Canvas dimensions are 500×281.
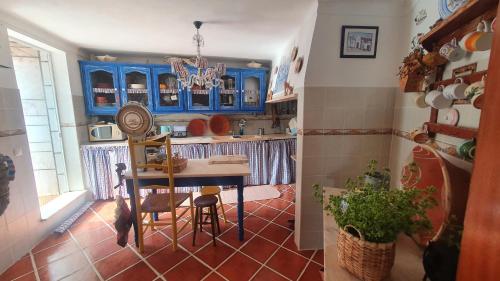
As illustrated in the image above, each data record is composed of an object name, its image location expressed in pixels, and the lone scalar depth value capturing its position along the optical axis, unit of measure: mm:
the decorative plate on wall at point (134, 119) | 1880
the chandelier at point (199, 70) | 2307
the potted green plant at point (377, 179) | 1424
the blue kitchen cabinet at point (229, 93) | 3686
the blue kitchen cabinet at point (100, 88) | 3186
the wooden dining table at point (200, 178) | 2020
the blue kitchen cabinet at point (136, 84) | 3305
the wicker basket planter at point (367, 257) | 761
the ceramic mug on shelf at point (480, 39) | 841
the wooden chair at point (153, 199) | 1878
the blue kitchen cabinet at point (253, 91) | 3753
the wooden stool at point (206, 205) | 2081
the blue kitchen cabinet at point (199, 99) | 3613
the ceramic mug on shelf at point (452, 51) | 1091
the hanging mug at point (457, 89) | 1017
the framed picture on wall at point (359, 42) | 1733
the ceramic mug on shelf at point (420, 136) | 1353
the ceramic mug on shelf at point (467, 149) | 969
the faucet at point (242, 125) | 3960
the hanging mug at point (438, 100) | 1167
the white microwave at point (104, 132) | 3207
